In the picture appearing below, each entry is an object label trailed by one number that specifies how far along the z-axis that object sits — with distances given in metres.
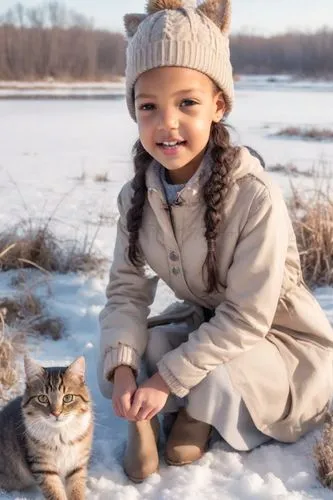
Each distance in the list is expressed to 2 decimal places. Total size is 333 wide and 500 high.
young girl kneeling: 1.95
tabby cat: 1.91
